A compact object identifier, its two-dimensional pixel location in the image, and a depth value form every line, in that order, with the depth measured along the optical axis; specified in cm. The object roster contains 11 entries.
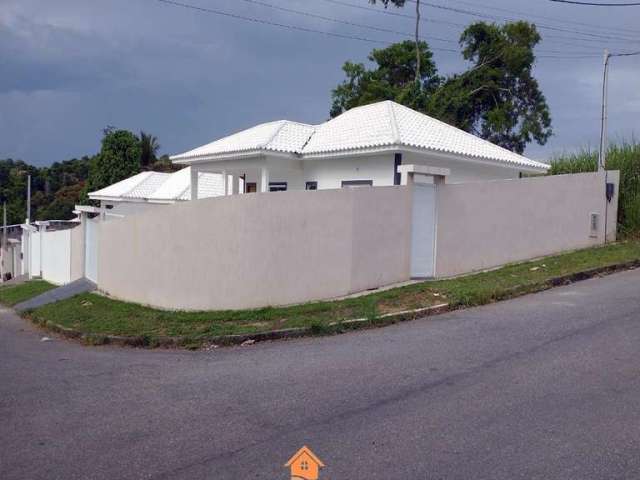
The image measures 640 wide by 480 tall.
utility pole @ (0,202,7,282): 3153
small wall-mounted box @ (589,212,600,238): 1575
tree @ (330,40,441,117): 3497
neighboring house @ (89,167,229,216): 2608
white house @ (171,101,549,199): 1555
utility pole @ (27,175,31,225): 4470
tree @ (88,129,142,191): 4175
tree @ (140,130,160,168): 5530
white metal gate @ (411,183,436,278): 1229
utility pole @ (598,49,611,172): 1758
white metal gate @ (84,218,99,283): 1739
